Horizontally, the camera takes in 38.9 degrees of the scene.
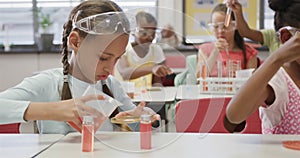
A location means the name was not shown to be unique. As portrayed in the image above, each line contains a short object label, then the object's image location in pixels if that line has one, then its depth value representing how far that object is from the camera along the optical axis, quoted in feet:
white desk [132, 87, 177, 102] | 4.01
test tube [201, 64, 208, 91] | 3.62
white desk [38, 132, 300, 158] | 2.92
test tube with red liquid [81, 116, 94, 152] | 3.03
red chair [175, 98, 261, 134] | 3.37
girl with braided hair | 3.06
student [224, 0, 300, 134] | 3.47
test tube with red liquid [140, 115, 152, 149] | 3.09
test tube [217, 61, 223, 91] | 4.82
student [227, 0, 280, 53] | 5.56
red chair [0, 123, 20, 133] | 4.72
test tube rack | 6.18
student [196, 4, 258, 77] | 7.92
